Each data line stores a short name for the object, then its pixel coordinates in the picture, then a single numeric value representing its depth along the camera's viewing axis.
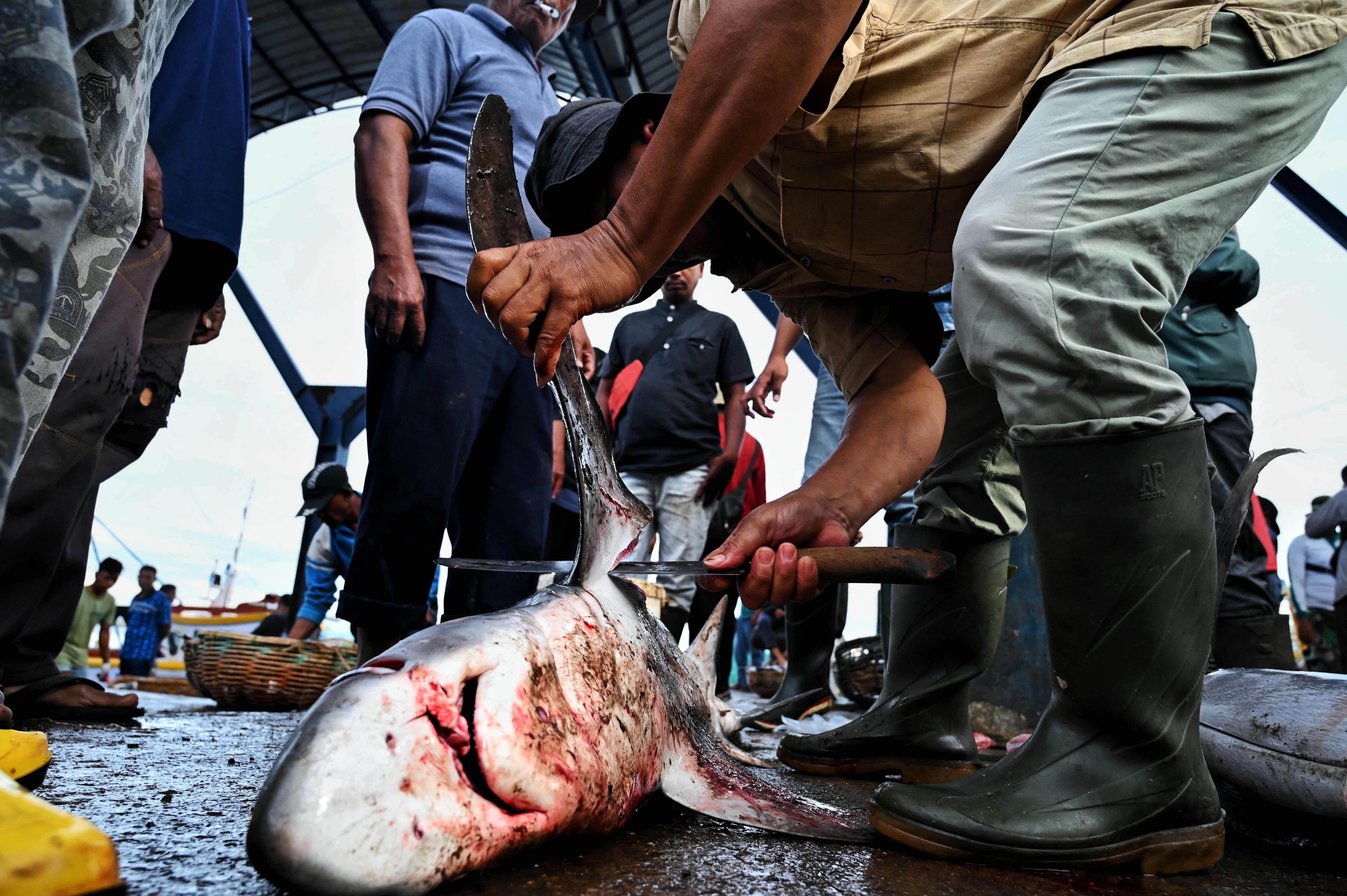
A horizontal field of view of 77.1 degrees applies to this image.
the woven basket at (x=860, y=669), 4.39
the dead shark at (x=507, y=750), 0.71
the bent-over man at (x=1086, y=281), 1.16
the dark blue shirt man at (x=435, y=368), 2.25
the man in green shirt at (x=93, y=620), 7.76
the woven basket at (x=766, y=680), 5.89
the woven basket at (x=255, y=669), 3.43
